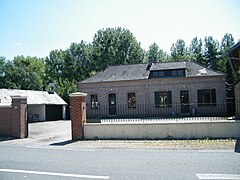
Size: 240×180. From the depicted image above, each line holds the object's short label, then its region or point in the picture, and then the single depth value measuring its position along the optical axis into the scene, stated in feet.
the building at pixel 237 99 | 54.75
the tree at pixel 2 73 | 190.64
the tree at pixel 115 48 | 185.98
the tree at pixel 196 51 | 208.23
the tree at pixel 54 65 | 217.97
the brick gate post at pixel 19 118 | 51.80
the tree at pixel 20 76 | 191.01
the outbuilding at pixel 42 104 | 107.29
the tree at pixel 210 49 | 209.69
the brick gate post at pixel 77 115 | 46.50
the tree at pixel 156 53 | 224.45
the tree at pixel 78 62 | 193.77
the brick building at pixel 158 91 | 98.02
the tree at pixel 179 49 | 231.79
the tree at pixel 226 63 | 127.67
